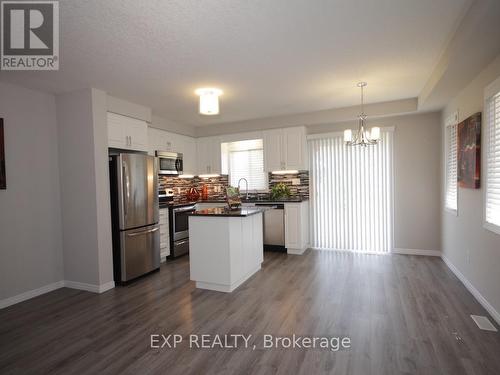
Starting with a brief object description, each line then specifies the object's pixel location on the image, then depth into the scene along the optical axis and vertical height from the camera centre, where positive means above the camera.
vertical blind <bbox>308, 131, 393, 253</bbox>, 4.86 -0.31
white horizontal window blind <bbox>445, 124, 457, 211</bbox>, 3.82 +0.12
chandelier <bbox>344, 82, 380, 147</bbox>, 3.57 +0.56
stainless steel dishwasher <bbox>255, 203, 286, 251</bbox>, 5.11 -0.87
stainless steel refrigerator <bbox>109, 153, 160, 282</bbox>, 3.72 -0.42
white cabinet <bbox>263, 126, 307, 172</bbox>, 5.19 +0.58
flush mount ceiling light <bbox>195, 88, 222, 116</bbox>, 3.52 +0.96
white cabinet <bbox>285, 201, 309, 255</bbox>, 4.95 -0.86
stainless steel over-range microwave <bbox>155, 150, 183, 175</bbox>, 4.94 +0.36
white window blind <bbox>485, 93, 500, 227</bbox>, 2.54 +0.13
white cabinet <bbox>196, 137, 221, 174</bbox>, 5.91 +0.56
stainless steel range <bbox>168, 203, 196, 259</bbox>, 4.89 -0.87
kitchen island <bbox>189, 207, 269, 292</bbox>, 3.32 -0.82
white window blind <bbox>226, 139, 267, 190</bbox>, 5.89 +0.37
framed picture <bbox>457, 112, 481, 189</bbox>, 2.88 +0.25
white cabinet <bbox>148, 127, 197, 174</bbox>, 4.93 +0.71
